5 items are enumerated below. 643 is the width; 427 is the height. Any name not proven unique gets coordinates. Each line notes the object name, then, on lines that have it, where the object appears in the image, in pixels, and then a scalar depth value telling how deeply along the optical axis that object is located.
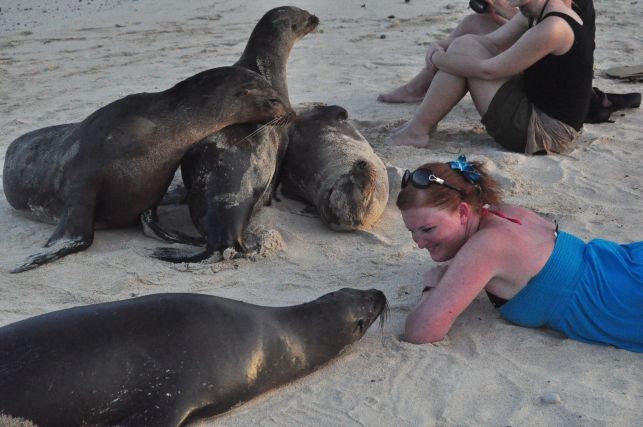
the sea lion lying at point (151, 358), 2.78
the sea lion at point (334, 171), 4.98
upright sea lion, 4.62
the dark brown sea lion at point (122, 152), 4.74
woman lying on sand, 3.50
